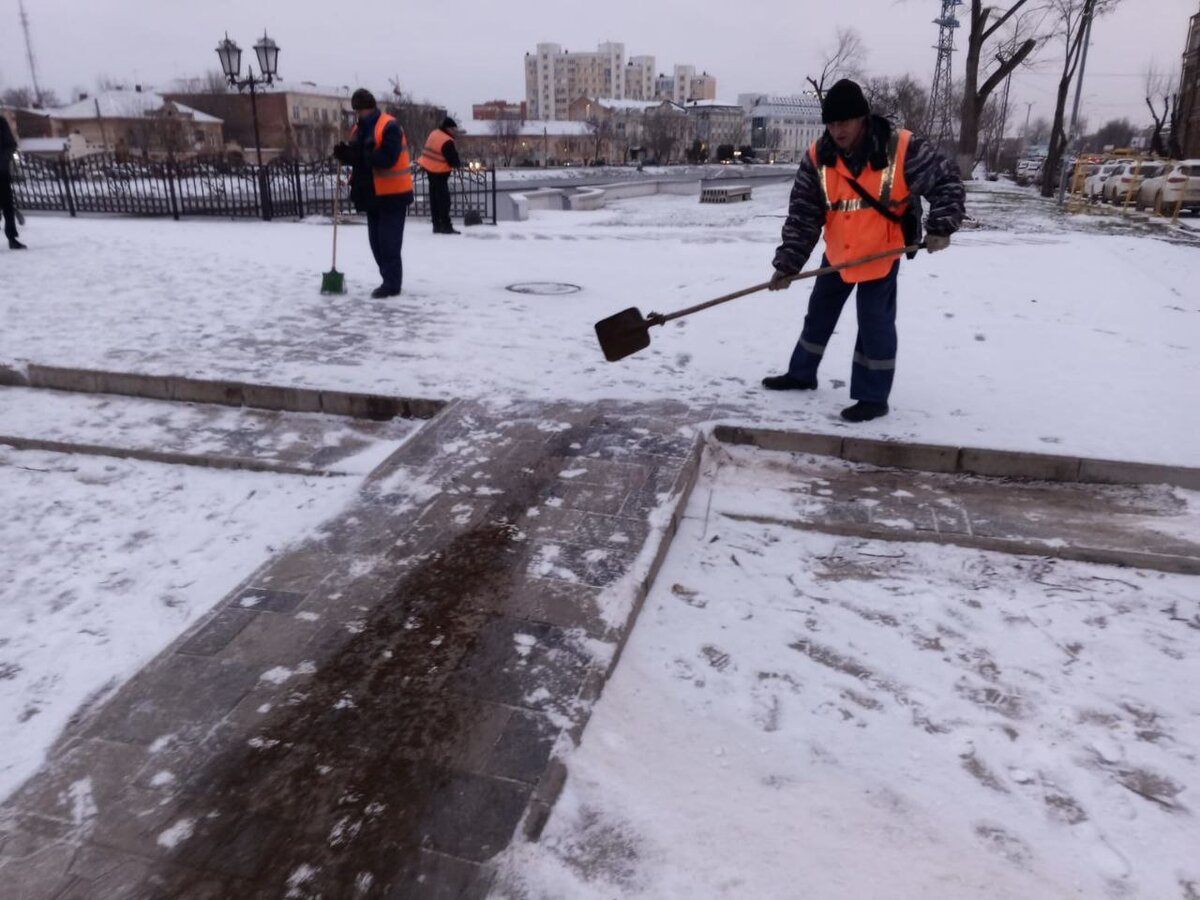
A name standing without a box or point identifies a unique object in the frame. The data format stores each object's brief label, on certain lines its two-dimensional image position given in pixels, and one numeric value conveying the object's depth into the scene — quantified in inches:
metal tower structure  1749.5
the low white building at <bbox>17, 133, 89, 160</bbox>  2581.2
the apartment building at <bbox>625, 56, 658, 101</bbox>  6712.6
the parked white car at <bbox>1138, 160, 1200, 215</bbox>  744.3
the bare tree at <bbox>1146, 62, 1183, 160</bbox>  1369.3
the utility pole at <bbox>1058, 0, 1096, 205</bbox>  893.2
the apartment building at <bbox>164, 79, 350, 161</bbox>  2819.9
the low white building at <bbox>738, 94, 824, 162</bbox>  4948.3
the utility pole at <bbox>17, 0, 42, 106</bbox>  3179.6
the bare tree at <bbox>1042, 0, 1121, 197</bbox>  1083.9
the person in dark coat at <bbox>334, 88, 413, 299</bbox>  282.5
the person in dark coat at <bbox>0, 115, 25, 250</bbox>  378.6
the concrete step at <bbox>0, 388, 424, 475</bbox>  165.8
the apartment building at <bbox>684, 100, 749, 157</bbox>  4413.9
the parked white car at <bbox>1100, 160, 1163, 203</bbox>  819.4
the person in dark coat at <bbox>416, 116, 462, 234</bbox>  451.5
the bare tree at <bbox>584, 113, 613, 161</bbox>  3636.8
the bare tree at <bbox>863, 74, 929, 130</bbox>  1563.5
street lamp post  647.1
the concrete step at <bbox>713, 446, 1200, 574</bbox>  132.2
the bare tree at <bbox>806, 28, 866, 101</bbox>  1472.7
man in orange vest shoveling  161.8
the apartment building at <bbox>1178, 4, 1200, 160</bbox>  1652.3
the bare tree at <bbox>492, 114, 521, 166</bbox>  3324.3
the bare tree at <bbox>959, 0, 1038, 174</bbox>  1013.2
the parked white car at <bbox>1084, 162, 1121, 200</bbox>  940.0
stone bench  959.6
